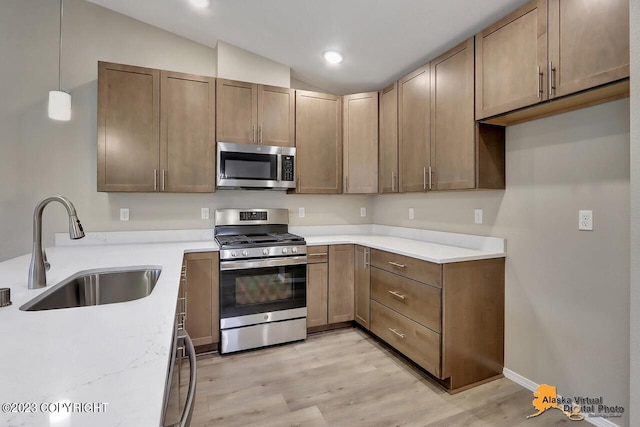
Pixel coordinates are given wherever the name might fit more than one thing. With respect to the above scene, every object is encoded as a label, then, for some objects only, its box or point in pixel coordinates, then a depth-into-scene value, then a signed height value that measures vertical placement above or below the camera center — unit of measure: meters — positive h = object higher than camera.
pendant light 2.37 +0.82
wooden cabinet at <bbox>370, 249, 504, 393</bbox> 2.09 -0.75
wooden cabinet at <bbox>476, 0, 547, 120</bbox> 1.75 +0.92
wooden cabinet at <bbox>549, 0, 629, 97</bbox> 1.43 +0.83
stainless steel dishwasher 0.72 -0.46
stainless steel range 2.63 -0.68
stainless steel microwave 2.82 +0.44
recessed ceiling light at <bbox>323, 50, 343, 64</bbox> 2.88 +1.47
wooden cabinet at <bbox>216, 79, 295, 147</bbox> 2.87 +0.94
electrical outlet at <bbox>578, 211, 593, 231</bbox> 1.79 -0.04
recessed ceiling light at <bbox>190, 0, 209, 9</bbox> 2.49 +1.69
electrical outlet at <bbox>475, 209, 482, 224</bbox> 2.46 -0.02
